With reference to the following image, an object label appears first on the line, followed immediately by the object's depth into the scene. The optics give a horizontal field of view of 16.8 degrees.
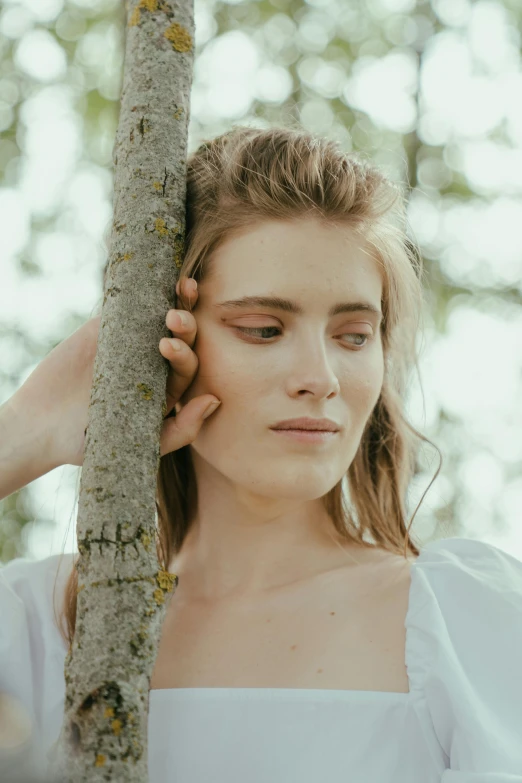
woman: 1.04
